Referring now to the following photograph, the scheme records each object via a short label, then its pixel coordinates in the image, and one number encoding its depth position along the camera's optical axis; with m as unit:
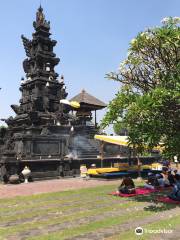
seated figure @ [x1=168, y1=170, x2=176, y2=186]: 13.51
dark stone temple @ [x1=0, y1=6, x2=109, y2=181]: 19.22
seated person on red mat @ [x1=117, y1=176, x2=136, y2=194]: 11.35
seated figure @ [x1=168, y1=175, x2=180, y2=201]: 9.80
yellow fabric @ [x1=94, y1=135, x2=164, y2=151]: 19.08
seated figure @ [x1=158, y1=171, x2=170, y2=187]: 13.17
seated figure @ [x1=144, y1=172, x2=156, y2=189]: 13.01
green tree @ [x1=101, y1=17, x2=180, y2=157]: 8.61
